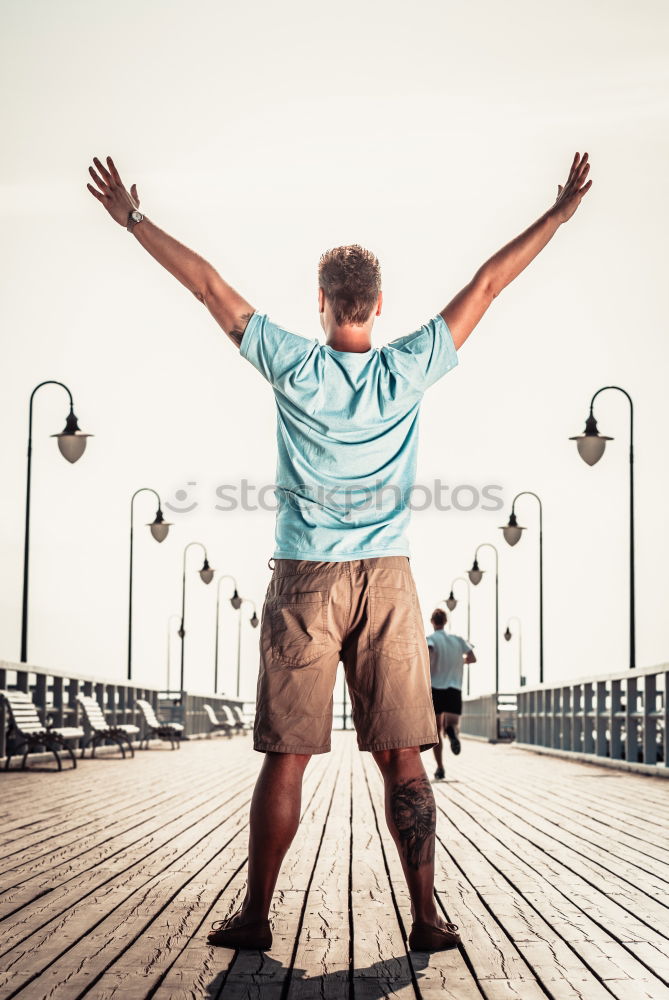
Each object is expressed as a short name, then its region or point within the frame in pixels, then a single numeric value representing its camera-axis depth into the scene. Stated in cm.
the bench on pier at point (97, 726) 1848
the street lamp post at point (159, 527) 2752
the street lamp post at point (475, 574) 3728
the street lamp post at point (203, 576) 3831
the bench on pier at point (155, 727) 2447
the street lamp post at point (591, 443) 1886
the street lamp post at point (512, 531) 2759
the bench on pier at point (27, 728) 1424
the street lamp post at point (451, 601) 5203
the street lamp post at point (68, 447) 1834
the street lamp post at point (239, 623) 6223
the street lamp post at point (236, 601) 4900
